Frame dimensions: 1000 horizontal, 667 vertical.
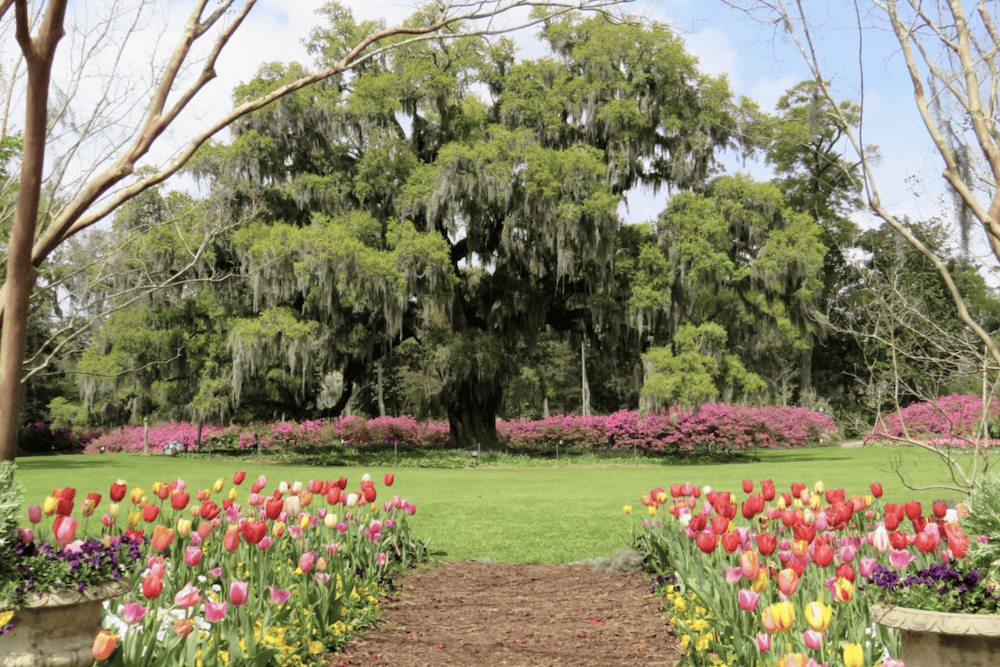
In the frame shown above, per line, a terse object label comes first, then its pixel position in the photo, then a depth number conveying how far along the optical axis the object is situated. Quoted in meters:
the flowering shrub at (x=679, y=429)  22.75
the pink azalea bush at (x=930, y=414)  25.35
